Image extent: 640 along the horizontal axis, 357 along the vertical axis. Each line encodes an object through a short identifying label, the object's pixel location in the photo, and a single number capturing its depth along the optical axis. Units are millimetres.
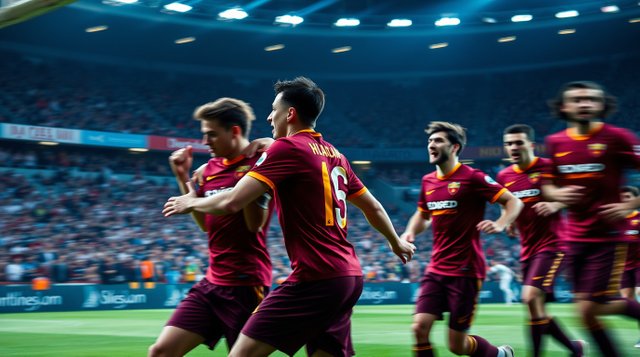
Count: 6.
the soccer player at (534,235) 8375
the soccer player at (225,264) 5719
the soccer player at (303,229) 4629
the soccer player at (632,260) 11367
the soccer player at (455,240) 7621
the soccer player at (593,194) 6484
